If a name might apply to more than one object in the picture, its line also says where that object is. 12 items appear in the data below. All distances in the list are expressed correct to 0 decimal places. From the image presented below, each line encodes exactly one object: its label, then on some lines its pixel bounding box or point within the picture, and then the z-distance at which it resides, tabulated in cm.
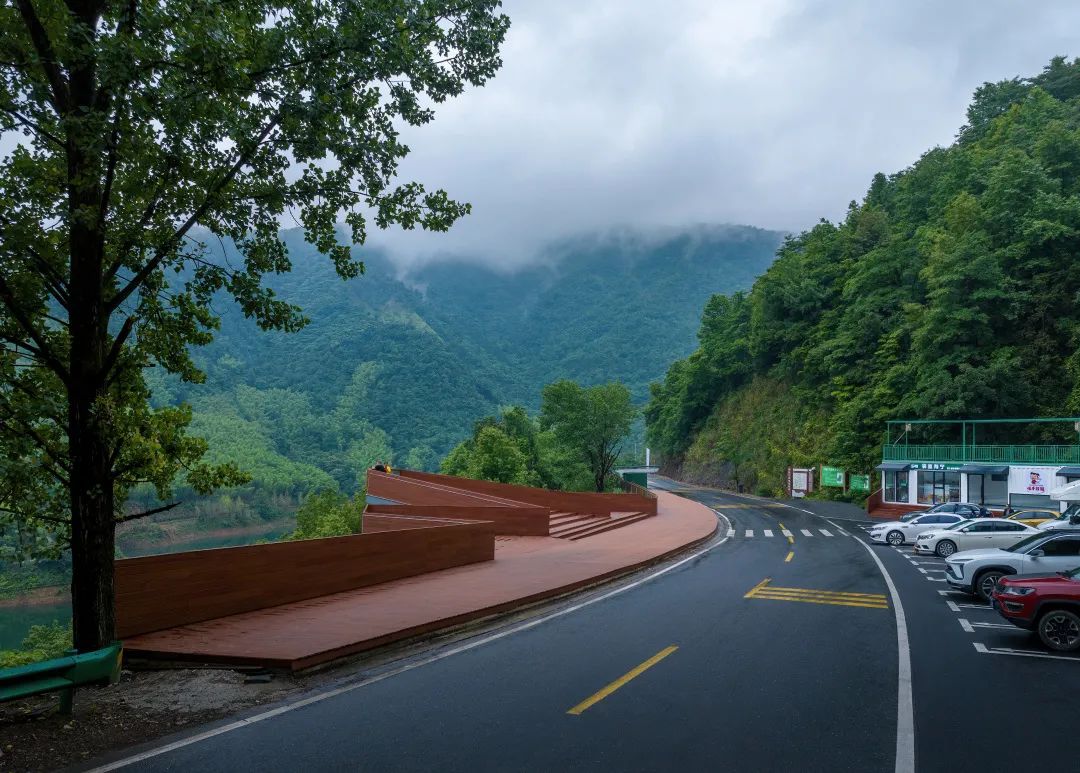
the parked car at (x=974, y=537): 2155
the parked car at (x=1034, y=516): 2966
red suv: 1055
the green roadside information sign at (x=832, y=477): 5259
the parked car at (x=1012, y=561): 1384
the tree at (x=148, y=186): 718
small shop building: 3694
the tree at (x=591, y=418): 5391
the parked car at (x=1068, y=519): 2200
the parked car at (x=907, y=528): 2733
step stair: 2739
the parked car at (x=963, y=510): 2951
